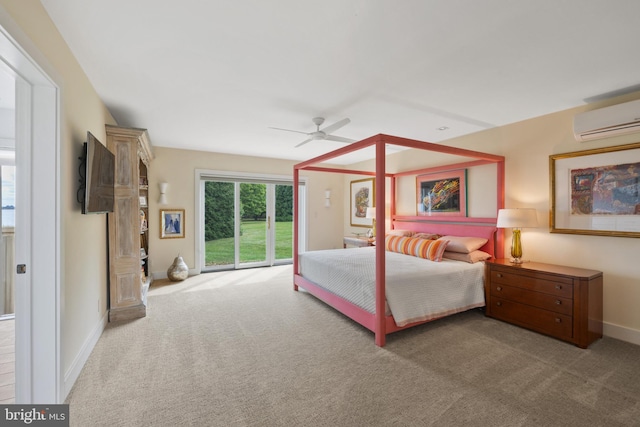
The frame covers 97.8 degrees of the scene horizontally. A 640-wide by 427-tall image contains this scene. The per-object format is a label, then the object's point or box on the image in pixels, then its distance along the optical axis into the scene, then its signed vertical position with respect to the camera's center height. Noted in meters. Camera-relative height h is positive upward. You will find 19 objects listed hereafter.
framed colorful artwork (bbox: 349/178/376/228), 6.11 +0.36
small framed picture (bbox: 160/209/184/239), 5.12 -0.13
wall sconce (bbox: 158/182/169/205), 5.00 +0.43
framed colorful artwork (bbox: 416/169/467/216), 4.22 +0.36
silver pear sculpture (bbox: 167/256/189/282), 4.86 -0.96
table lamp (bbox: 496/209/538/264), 3.12 -0.07
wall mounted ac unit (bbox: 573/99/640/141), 2.51 +0.88
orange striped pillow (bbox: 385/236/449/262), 3.73 -0.45
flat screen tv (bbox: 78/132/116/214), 2.14 +0.32
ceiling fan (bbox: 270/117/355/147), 3.40 +1.02
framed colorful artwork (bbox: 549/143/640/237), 2.66 +0.25
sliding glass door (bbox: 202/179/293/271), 5.70 -0.15
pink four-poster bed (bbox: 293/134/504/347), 2.67 -0.14
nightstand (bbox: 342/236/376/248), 5.31 -0.51
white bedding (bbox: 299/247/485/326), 2.80 -0.76
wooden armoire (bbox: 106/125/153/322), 3.16 -0.17
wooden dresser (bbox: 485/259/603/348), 2.59 -0.85
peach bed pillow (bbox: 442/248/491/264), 3.54 -0.53
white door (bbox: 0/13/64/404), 1.70 -0.17
